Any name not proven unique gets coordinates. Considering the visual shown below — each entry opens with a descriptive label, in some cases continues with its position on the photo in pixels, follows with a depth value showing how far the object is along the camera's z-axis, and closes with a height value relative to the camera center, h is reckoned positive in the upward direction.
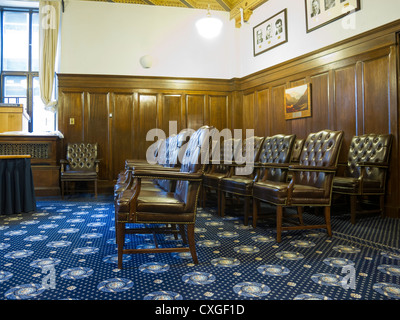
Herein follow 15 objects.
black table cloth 3.98 -0.27
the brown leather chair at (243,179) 3.44 -0.20
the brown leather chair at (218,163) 4.17 +0.00
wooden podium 5.92 +0.93
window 7.40 +2.46
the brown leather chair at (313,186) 2.85 -0.24
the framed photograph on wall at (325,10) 4.57 +2.37
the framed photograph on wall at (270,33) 5.83 +2.57
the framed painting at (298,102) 5.36 +1.08
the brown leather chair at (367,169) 3.68 -0.11
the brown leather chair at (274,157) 3.33 +0.06
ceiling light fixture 6.36 +2.83
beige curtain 6.73 +2.65
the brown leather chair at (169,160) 2.91 +0.04
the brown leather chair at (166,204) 2.11 -0.29
